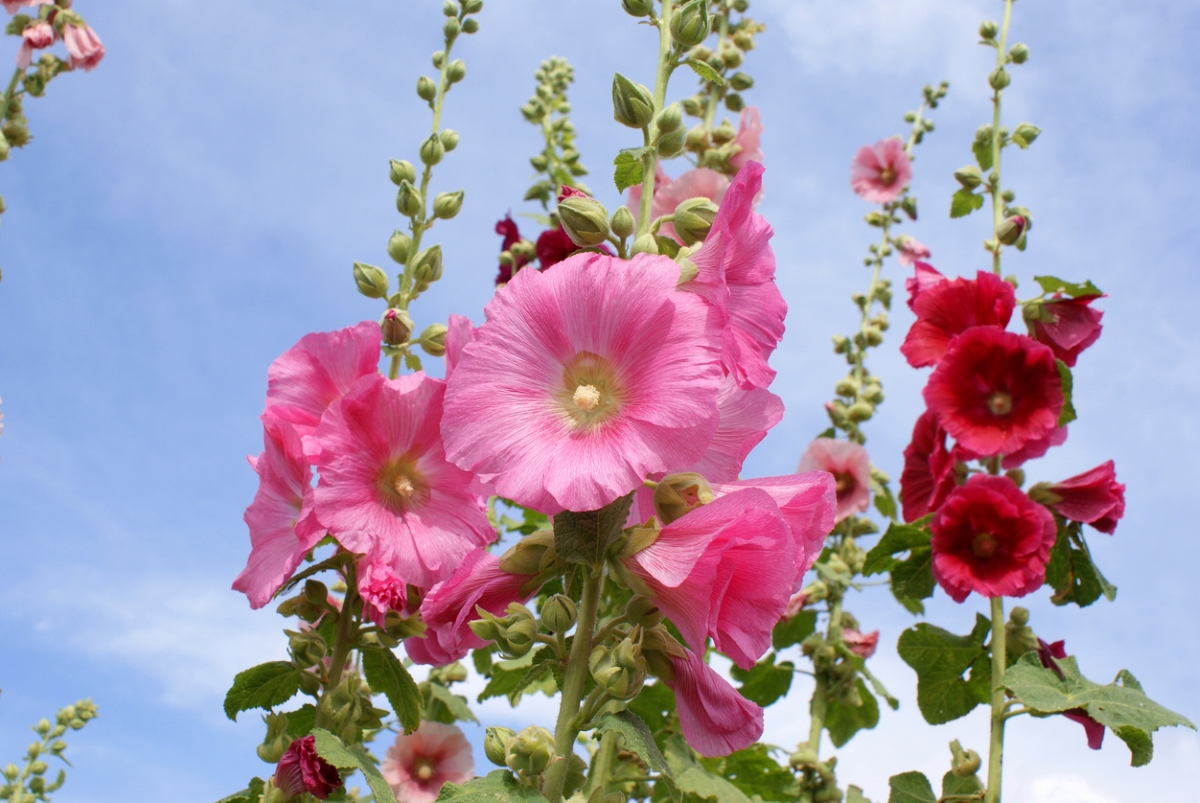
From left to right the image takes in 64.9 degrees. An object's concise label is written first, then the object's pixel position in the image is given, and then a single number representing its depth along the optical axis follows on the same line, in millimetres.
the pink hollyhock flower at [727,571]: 1014
